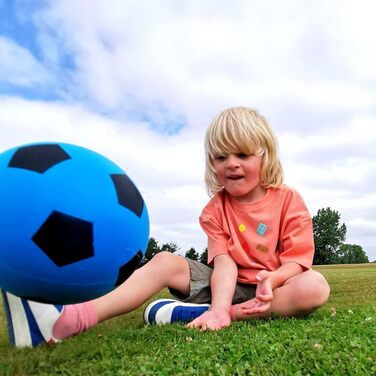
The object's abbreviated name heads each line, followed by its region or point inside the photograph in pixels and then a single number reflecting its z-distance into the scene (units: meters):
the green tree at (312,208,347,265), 72.94
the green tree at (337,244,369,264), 78.51
